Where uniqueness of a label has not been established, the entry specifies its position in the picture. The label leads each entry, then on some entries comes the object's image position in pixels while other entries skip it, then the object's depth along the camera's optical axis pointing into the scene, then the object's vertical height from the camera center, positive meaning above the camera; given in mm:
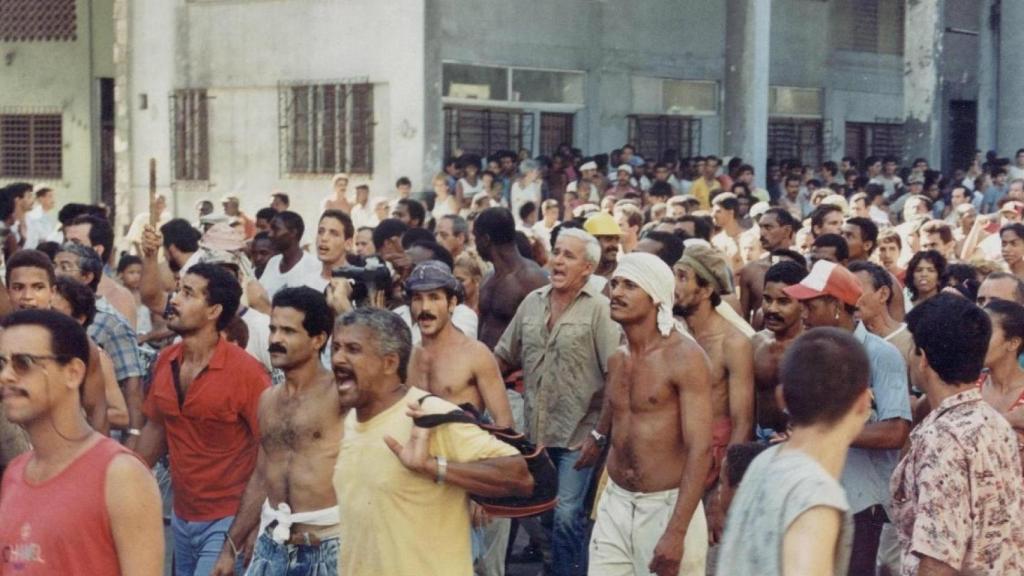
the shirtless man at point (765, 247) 10977 -573
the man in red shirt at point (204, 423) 7078 -1095
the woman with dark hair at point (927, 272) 10414 -651
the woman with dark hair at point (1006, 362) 6234 -738
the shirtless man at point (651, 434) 6637 -1074
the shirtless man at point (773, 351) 7531 -828
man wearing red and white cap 6852 -1024
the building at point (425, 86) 21578 +1148
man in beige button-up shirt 8414 -1010
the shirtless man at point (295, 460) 6207 -1105
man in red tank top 4438 -851
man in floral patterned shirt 5223 -942
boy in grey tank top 3934 -747
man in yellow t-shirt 5328 -976
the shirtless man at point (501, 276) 9914 -652
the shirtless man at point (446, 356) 7523 -858
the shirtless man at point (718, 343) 7219 -769
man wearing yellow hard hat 10930 -455
